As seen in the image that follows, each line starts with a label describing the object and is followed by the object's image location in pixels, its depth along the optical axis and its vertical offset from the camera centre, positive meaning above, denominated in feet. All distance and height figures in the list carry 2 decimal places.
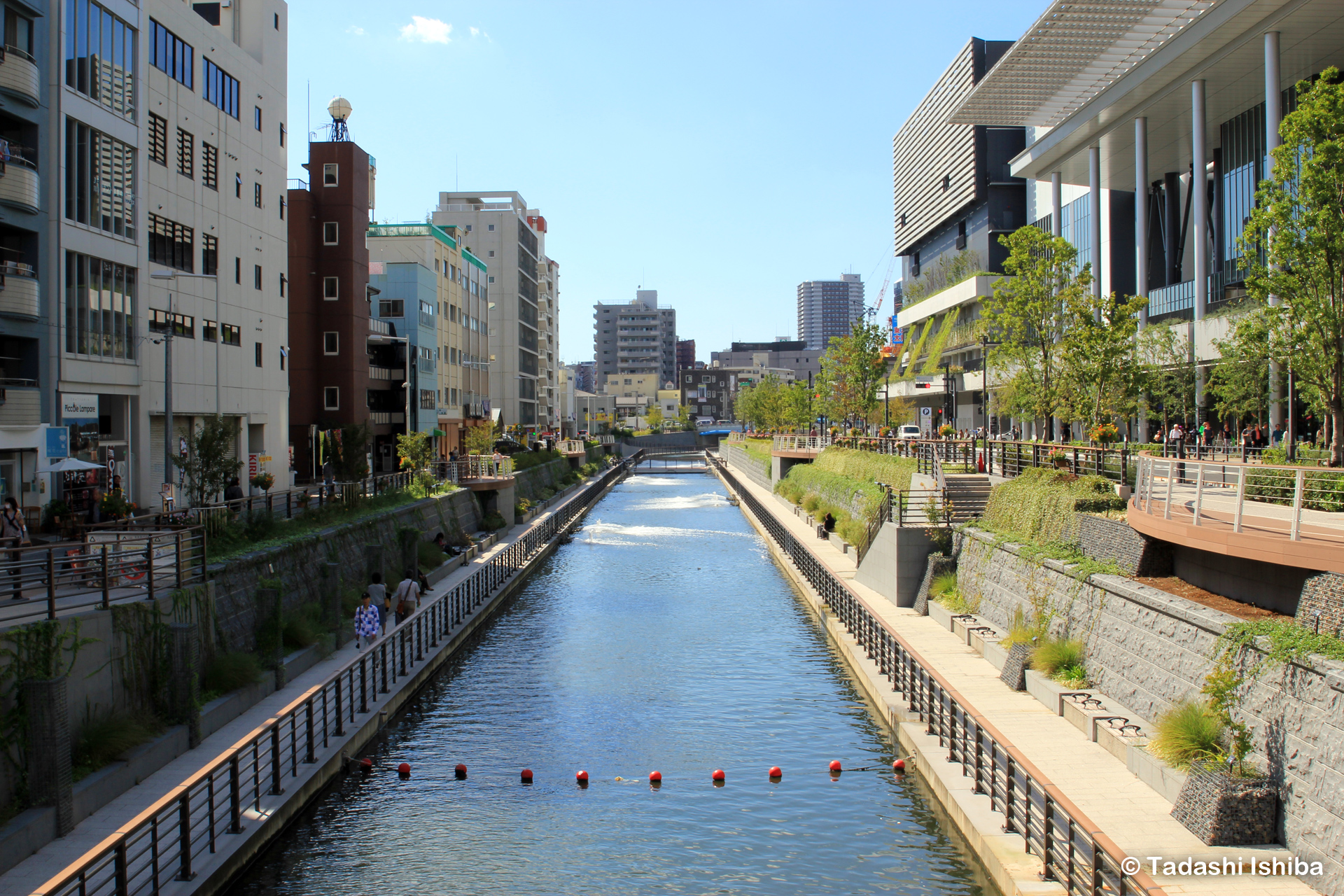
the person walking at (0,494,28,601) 68.74 -6.08
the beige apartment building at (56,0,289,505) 99.60 +25.56
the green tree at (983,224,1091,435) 108.88 +14.48
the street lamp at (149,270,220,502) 91.25 +3.50
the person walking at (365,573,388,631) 81.10 -13.05
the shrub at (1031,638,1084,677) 60.80 -13.89
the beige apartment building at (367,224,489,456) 235.81 +33.59
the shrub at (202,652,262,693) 58.08 -14.24
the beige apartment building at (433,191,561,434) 349.61 +51.06
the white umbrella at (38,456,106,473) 85.20 -2.49
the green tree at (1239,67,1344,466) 66.90 +12.49
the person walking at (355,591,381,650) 74.95 -14.25
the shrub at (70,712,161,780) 44.27 -14.24
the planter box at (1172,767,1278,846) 37.60 -14.64
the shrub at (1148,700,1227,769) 42.86 -13.52
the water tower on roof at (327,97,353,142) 189.37 +62.91
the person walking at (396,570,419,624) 83.92 -13.89
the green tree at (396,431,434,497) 151.64 -2.39
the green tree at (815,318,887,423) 222.69 +14.82
